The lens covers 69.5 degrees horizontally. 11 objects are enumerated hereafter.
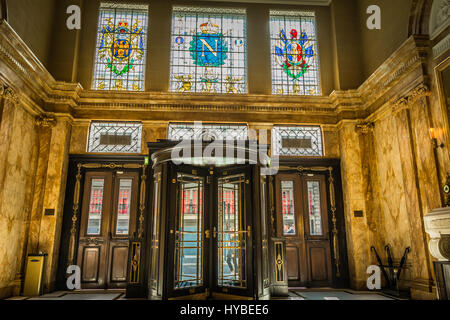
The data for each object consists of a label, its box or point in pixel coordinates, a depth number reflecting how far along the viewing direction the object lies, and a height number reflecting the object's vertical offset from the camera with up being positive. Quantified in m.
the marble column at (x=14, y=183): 6.59 +1.09
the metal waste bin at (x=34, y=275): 6.94 -0.86
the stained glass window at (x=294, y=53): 9.48 +5.25
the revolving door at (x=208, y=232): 5.92 +0.03
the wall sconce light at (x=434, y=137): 6.04 +1.75
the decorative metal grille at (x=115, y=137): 8.59 +2.53
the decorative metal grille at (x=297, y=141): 8.86 +2.49
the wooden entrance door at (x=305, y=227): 8.18 +0.16
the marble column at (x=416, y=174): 6.21 +1.16
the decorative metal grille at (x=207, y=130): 8.73 +2.74
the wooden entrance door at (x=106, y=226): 7.91 +0.20
